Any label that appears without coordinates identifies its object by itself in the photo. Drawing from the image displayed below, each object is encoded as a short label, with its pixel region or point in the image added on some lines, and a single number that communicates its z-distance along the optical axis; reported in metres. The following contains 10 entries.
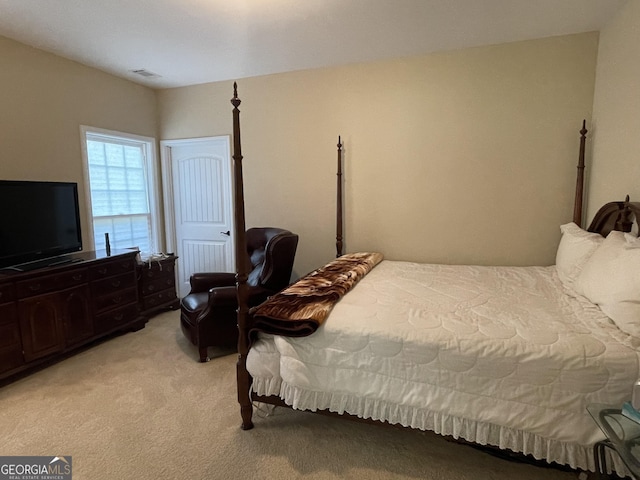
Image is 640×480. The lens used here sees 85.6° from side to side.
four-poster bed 1.49
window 3.64
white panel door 4.19
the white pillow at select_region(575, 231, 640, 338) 1.57
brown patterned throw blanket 1.83
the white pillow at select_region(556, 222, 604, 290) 2.30
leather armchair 2.87
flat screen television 2.62
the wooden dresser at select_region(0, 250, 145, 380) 2.49
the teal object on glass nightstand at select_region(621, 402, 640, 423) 1.26
